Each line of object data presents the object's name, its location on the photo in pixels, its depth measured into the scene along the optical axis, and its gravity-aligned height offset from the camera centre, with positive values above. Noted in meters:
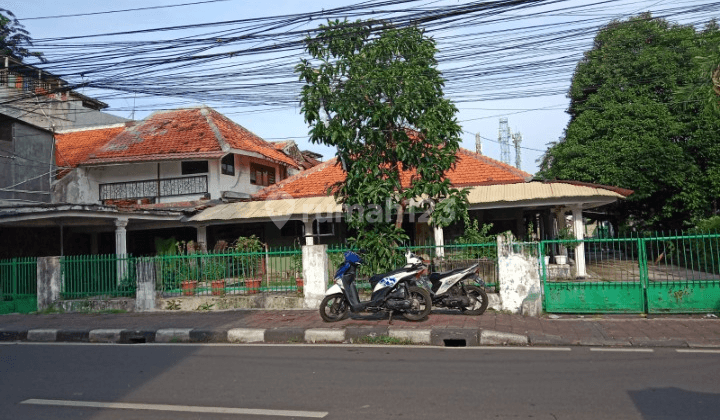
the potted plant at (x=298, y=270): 11.63 -0.52
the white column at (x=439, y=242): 10.86 -0.10
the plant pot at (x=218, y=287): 11.90 -0.81
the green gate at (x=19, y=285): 13.05 -0.64
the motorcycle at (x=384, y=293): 9.16 -0.85
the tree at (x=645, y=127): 18.56 +3.41
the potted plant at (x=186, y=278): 12.11 -0.61
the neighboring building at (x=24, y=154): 17.89 +3.38
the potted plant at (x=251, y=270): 11.76 -0.48
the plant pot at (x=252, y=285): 11.80 -0.80
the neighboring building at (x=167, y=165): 19.20 +3.00
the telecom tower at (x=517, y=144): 43.22 +6.93
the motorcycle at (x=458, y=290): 9.50 -0.89
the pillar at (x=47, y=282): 12.82 -0.58
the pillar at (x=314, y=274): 11.04 -0.59
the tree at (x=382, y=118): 10.52 +2.32
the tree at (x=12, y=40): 12.25 +5.04
